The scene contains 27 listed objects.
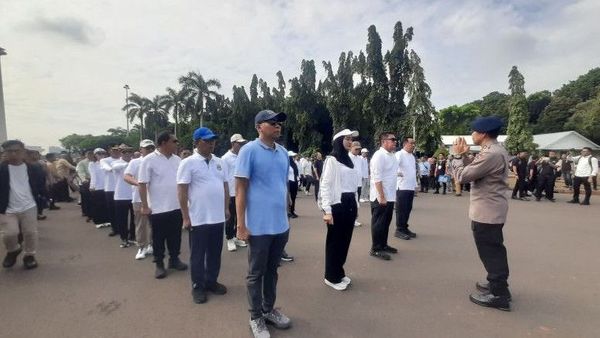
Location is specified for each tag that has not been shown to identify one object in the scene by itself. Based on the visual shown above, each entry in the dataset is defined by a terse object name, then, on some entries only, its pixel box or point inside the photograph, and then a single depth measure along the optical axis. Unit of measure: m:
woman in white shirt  4.10
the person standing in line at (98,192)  7.92
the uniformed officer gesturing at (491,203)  3.66
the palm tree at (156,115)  47.04
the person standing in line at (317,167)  12.43
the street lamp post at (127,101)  47.48
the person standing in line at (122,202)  6.33
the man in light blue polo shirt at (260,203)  3.04
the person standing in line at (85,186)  9.12
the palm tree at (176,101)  42.97
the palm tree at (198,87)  41.73
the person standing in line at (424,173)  16.11
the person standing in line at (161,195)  4.70
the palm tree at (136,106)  47.88
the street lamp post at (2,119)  19.16
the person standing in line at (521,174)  13.09
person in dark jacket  5.00
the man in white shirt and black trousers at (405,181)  6.55
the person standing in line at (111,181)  6.83
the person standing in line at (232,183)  6.21
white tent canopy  39.34
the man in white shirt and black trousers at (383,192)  5.47
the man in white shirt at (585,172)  11.66
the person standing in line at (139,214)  5.50
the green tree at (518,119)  39.28
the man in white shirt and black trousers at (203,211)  3.93
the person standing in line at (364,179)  10.39
